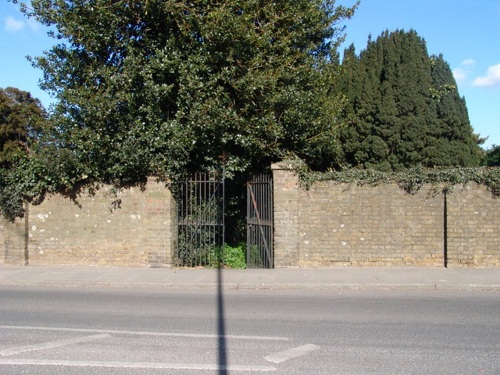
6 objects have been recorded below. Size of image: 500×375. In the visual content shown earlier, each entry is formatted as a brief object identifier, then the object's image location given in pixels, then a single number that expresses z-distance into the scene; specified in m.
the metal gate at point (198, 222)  12.78
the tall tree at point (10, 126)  30.91
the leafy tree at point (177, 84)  11.73
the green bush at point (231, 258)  12.90
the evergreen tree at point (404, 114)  14.43
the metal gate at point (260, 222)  12.58
